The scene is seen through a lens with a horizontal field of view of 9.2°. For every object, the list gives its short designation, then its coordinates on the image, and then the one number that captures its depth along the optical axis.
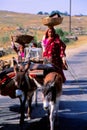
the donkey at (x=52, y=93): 10.27
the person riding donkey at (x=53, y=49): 11.88
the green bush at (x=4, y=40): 50.44
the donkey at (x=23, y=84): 10.67
